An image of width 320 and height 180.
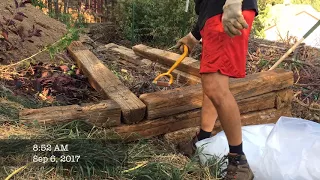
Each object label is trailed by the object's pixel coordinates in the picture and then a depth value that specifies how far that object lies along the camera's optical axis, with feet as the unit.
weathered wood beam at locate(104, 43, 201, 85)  9.33
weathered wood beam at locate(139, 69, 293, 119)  7.05
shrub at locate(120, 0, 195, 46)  16.27
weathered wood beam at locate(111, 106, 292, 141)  6.78
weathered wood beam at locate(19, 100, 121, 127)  6.12
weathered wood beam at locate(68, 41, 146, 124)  6.81
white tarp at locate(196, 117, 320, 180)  5.83
